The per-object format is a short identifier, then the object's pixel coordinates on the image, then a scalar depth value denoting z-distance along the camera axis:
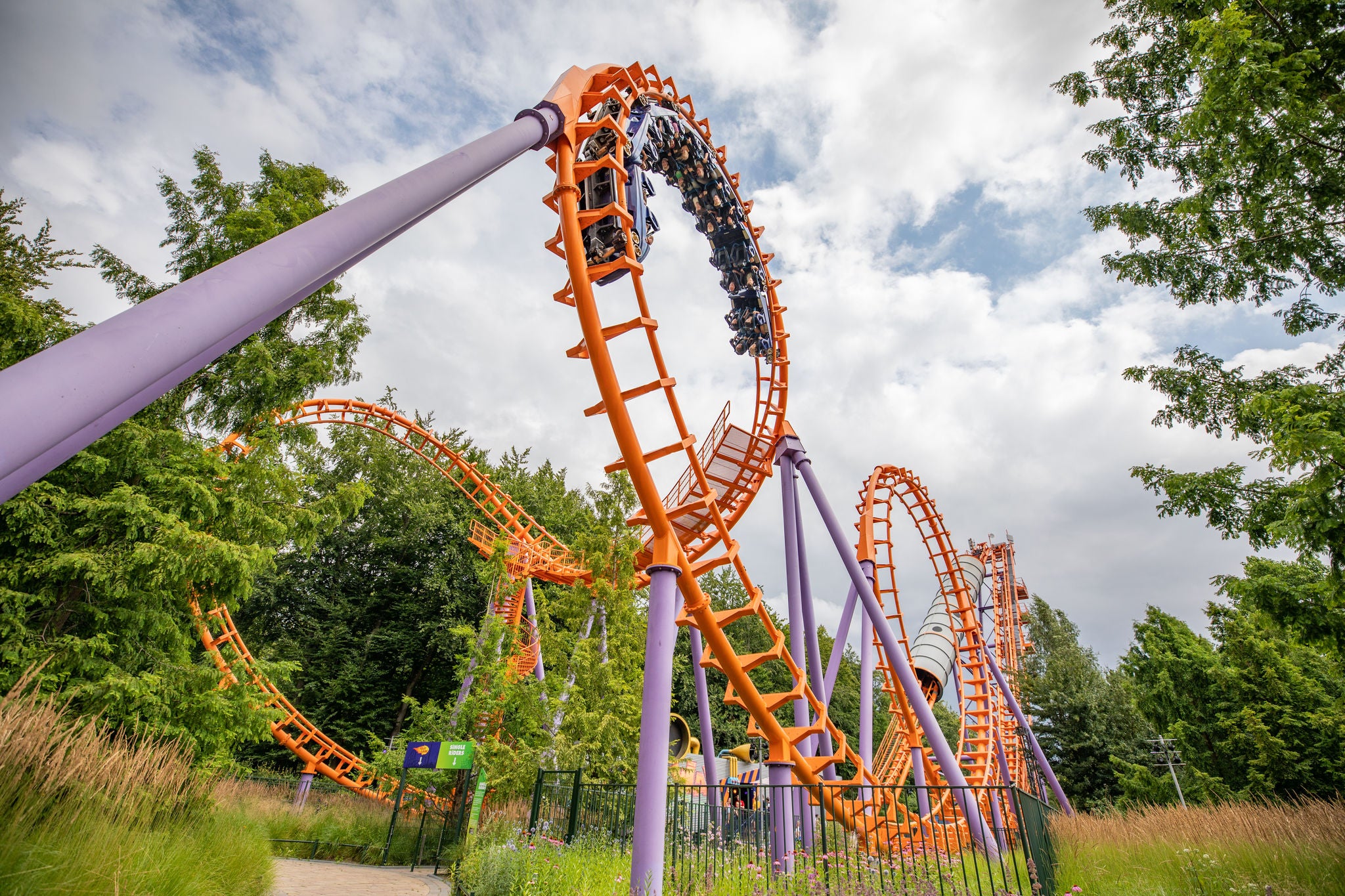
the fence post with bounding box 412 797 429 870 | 10.95
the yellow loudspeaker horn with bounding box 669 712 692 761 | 28.19
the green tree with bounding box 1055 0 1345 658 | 5.71
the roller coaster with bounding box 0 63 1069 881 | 1.81
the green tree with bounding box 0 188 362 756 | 6.81
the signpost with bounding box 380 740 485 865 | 9.90
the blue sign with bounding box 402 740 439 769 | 10.45
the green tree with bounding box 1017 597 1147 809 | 23.23
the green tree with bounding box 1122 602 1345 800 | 13.46
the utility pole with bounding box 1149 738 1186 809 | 17.92
